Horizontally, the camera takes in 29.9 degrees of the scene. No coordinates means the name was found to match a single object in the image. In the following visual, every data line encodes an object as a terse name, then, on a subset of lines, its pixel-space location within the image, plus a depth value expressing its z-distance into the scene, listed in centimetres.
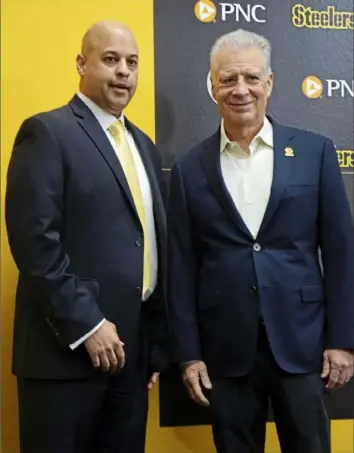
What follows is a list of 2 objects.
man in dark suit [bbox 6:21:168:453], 172
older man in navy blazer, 181
